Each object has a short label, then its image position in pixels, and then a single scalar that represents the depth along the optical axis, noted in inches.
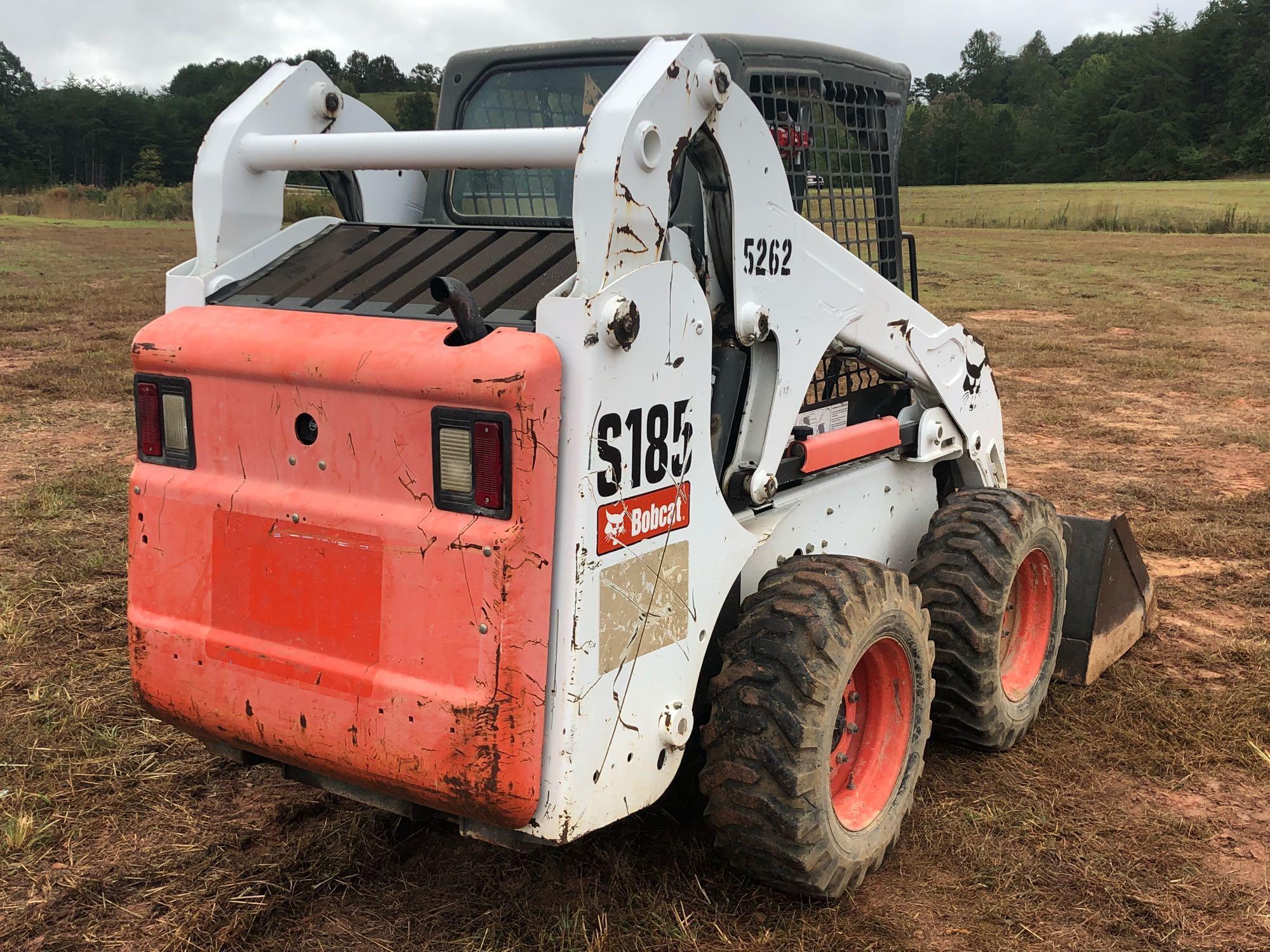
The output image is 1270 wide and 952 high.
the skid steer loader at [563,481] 102.7
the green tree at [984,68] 5019.7
